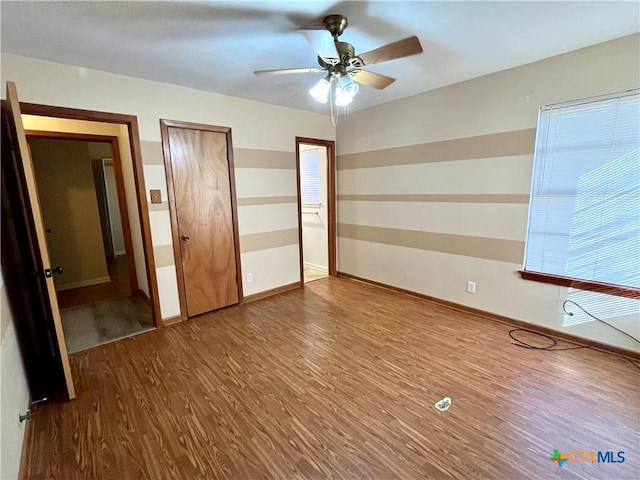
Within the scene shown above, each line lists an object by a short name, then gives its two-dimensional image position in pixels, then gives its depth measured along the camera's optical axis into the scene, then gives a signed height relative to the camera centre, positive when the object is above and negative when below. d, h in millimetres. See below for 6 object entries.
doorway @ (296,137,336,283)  4602 -279
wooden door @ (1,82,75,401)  1845 -497
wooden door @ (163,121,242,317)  3111 -208
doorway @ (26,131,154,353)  3499 -567
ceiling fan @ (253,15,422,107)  1789 +829
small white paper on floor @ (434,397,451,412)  1914 -1390
